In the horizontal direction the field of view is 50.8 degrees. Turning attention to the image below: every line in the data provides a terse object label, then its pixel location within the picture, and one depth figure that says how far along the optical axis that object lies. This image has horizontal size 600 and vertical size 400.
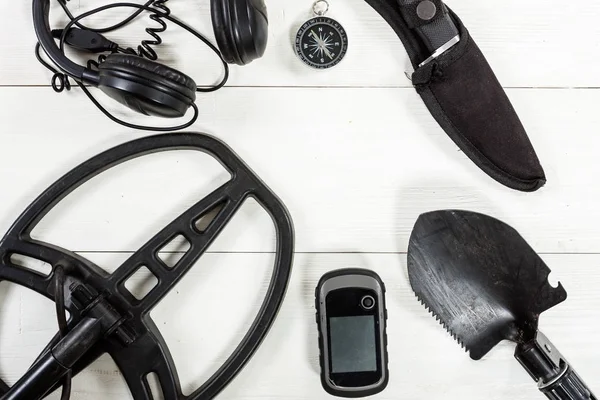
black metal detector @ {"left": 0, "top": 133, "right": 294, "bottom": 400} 0.75
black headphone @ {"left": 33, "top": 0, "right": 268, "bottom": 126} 0.67
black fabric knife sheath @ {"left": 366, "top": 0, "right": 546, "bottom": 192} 0.77
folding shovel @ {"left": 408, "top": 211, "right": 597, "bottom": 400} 0.77
